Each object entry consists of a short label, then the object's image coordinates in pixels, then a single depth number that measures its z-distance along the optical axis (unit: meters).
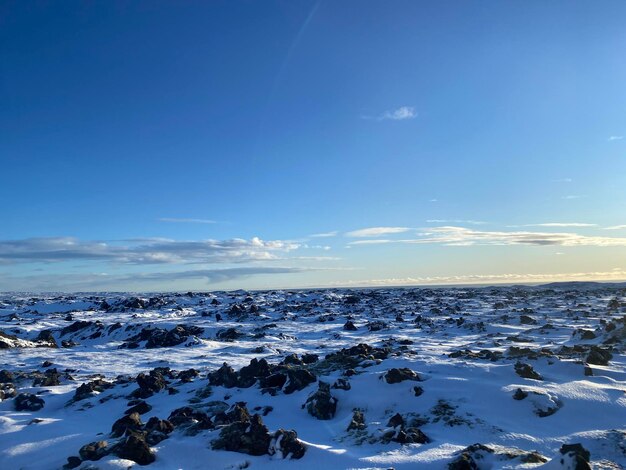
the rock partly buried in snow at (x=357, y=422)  10.12
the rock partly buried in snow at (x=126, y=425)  10.23
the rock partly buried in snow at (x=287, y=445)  8.62
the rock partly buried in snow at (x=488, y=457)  7.56
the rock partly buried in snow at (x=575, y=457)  6.39
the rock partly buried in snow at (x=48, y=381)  15.93
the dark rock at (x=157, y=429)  9.62
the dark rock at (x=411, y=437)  8.95
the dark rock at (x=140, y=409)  12.29
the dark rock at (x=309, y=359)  17.22
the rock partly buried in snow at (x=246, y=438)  8.90
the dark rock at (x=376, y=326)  29.10
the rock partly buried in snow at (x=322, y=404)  11.21
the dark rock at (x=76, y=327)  31.84
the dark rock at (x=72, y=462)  8.55
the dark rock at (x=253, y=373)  14.23
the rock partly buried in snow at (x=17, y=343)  24.28
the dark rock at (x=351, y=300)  52.09
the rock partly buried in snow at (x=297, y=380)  13.12
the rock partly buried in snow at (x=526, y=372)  12.21
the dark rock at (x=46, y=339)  26.25
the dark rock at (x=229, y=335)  28.06
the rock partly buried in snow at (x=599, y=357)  14.06
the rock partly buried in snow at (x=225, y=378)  14.22
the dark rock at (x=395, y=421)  9.93
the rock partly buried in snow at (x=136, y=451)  8.62
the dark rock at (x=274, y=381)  13.64
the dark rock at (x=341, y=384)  12.49
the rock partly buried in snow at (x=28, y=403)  13.40
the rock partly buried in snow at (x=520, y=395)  10.54
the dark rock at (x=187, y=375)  15.58
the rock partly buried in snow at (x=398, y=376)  12.45
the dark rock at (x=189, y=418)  10.52
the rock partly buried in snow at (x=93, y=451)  8.80
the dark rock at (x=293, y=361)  16.96
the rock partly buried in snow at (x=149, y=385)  13.93
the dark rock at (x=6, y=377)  16.22
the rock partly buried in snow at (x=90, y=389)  14.18
